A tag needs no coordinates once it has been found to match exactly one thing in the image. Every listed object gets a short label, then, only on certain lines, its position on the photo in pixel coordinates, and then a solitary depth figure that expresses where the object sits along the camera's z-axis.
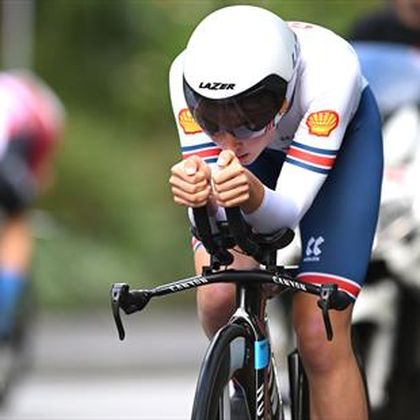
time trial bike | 11.88
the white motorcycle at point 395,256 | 18.00
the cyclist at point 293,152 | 12.02
